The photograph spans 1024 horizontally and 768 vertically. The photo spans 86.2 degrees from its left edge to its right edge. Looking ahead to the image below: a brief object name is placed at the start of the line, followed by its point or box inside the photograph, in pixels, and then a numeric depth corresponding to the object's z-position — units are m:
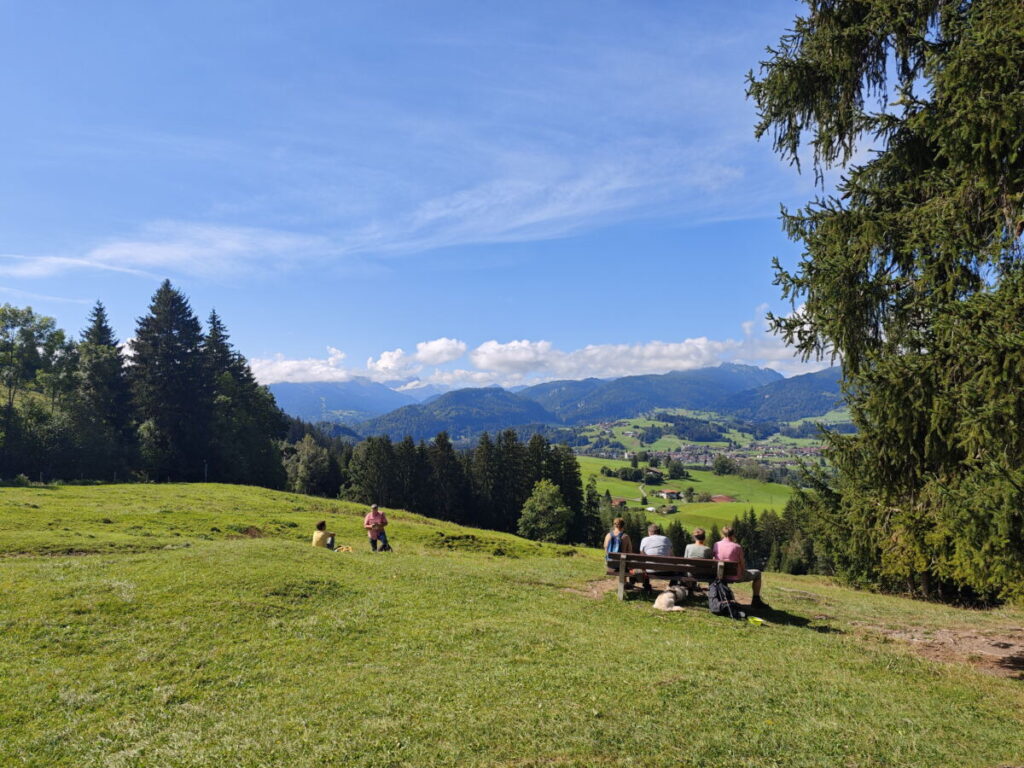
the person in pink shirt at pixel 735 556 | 14.53
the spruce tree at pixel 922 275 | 8.17
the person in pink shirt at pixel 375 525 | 24.48
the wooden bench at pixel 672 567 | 13.98
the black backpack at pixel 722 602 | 13.78
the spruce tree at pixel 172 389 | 72.75
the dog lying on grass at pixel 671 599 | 14.09
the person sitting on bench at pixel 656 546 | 15.61
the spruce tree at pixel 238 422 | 75.81
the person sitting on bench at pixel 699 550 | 15.41
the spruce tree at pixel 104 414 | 66.38
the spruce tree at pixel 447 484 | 94.25
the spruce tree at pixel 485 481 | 95.62
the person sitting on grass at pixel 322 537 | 22.11
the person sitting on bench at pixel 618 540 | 16.62
